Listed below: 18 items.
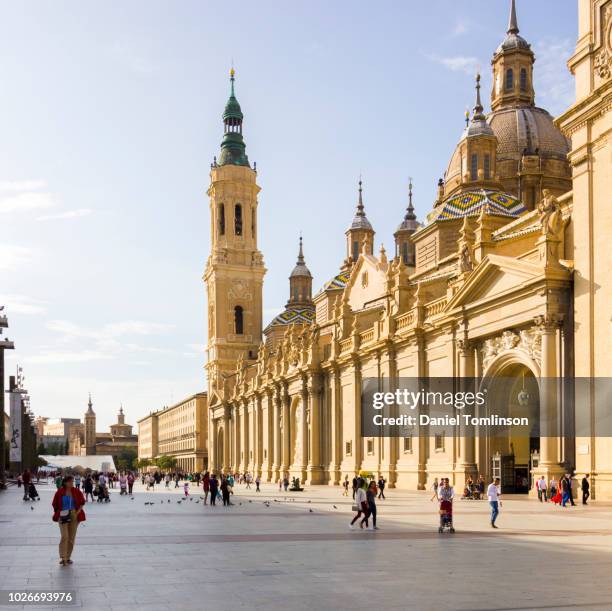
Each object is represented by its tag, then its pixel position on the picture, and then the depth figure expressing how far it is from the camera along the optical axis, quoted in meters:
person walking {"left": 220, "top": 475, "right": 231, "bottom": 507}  37.53
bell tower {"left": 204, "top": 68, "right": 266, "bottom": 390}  107.69
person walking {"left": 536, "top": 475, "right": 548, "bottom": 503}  33.35
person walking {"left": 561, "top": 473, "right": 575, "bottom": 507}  31.03
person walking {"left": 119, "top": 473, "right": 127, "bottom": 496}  52.03
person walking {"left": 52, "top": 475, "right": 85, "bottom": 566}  15.49
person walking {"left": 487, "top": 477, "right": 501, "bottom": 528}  22.02
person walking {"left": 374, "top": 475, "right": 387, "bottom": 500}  39.73
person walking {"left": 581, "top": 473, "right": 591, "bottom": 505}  31.52
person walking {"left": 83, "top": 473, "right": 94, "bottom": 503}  44.12
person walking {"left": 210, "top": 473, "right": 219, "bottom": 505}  39.06
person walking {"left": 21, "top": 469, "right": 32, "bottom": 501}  42.94
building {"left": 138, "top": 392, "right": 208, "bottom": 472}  139.38
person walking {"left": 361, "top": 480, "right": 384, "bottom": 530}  22.77
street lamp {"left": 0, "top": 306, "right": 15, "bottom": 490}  52.74
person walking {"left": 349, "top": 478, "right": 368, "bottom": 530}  22.83
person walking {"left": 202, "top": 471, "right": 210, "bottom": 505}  39.84
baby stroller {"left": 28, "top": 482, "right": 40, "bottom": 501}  43.12
